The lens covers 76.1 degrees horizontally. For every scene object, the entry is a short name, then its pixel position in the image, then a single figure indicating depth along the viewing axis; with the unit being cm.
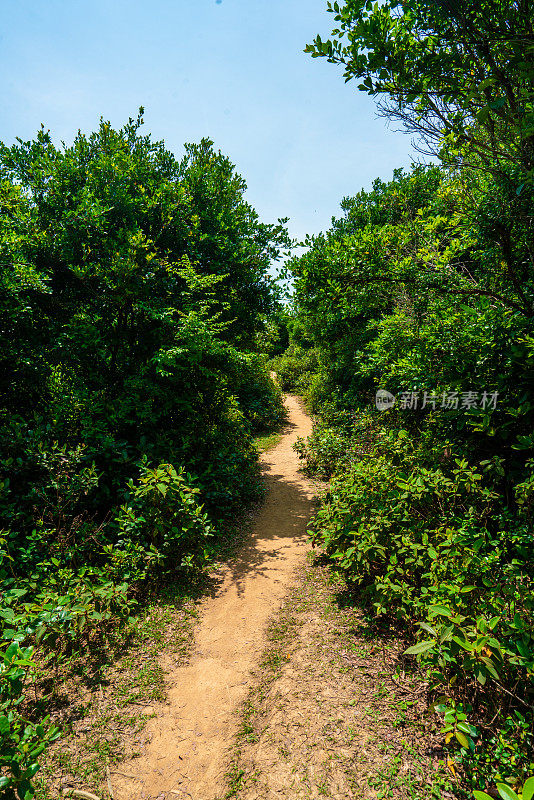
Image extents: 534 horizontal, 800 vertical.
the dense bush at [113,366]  527
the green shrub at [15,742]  218
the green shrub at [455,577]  273
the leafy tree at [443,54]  356
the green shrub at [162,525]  562
